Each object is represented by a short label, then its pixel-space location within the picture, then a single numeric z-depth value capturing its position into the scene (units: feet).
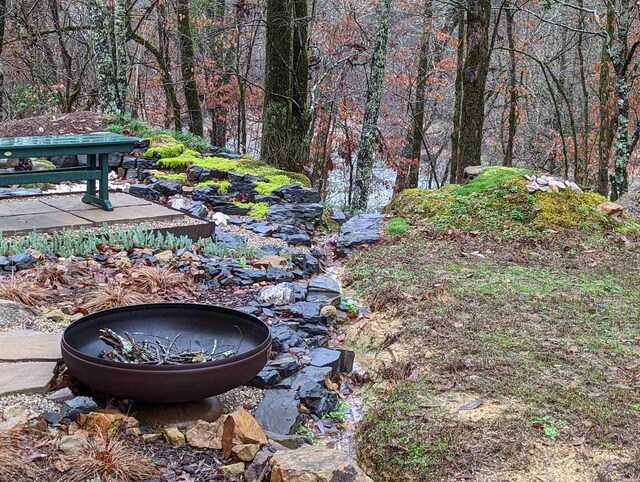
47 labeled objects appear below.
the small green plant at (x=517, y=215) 22.15
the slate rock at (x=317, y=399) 10.85
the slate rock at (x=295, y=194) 24.16
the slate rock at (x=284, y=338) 12.36
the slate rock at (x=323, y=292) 14.97
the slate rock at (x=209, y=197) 23.26
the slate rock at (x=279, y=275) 15.97
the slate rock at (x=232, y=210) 22.80
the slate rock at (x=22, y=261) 14.38
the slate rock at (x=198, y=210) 20.90
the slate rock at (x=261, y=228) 20.51
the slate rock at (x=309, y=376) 11.21
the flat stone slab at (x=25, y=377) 8.95
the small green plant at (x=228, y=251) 17.03
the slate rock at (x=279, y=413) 9.78
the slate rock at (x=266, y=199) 23.70
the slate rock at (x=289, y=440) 9.12
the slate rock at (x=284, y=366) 11.43
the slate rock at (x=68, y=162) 26.61
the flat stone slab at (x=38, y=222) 16.93
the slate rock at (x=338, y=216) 24.47
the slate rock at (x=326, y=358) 11.95
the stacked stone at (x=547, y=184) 22.90
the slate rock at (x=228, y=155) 29.12
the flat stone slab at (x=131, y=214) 18.22
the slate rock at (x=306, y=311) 13.97
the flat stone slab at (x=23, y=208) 18.62
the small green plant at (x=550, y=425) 9.29
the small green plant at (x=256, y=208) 22.47
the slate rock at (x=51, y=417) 8.44
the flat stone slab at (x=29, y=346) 9.86
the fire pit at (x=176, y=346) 8.27
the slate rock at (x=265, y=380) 11.03
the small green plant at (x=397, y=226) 21.99
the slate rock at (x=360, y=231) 21.06
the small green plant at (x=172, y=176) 25.02
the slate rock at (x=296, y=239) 20.04
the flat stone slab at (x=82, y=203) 19.36
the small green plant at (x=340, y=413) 10.85
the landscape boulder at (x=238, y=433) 8.43
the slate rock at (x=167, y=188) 23.76
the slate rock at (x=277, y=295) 14.47
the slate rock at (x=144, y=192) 23.04
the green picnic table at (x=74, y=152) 16.57
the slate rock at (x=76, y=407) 8.62
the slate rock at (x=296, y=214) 22.45
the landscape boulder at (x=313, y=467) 7.77
